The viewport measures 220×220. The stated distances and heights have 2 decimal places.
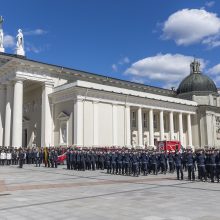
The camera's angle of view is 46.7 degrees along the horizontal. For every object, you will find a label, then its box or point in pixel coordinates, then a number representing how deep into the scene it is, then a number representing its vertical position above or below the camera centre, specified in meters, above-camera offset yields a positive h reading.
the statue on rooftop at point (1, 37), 38.16 +16.59
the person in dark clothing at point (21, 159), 20.67 -1.14
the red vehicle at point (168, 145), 29.92 -0.13
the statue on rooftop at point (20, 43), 34.59 +14.10
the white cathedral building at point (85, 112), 29.85 +4.37
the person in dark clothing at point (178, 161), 14.00 -0.97
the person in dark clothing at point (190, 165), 13.72 -1.14
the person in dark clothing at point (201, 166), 13.46 -1.18
